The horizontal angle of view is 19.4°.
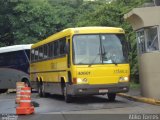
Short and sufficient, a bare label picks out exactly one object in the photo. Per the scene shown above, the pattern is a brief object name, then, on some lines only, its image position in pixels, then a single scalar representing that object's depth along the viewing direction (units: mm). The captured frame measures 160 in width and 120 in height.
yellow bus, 18297
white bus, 31895
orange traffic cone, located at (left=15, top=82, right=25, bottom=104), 19369
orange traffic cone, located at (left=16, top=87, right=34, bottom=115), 15547
